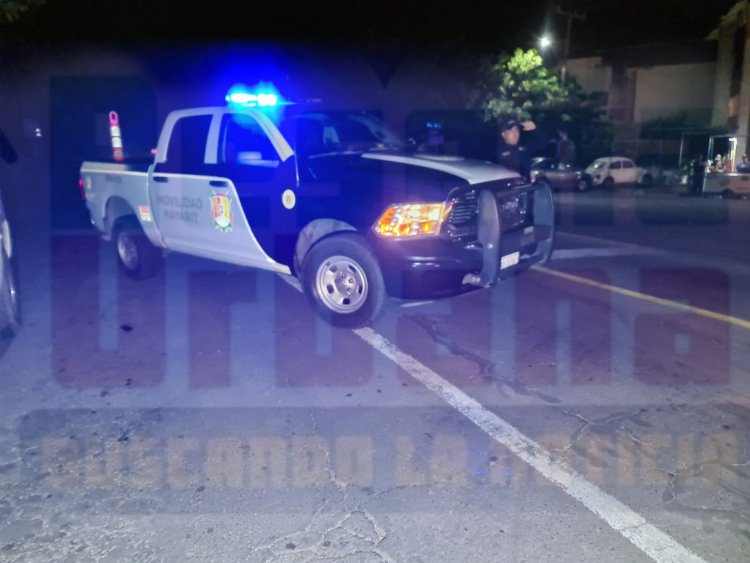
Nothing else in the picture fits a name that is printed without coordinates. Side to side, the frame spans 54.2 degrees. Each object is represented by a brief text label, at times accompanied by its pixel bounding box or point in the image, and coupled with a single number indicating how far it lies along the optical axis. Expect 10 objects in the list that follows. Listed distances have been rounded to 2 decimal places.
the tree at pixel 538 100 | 20.48
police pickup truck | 5.71
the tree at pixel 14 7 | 10.11
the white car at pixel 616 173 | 26.67
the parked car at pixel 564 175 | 24.70
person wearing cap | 8.69
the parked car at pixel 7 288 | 5.84
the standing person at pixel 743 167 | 21.17
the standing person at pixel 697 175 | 22.38
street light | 35.00
